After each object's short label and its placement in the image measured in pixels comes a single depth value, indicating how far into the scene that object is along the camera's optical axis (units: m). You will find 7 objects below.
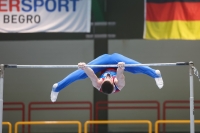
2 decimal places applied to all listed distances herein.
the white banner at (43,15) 16.19
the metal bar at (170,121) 14.96
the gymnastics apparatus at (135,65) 11.14
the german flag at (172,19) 16.36
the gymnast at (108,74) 11.26
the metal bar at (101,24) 20.77
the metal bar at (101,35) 20.84
